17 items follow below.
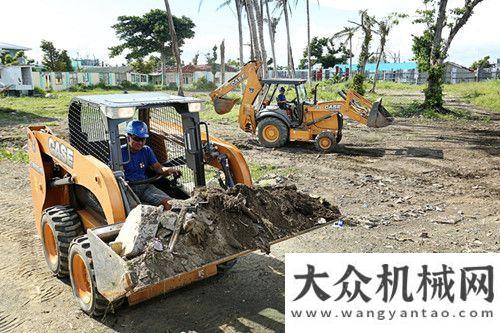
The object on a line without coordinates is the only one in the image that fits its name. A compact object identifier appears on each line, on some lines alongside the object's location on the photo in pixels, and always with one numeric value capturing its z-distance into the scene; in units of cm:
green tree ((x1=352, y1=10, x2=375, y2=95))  3115
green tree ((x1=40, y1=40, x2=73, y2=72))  4684
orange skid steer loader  407
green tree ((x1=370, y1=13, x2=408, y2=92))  3275
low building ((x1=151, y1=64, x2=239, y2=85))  5759
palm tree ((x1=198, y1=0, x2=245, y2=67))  2698
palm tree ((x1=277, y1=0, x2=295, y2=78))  3494
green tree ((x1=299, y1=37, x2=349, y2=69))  5216
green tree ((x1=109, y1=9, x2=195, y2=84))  5269
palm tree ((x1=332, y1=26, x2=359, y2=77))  3922
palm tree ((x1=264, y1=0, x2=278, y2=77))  3468
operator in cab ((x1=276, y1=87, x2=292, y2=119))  1292
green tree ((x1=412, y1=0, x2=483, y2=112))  2066
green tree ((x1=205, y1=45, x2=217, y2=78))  5899
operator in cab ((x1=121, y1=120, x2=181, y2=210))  506
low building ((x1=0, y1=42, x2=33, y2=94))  3119
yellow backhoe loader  1260
